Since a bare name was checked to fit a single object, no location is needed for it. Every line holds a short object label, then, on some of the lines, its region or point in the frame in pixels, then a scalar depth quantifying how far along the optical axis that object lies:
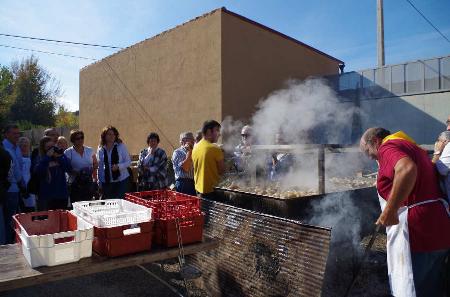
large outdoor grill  3.97
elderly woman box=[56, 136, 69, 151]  5.67
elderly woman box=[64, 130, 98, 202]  5.32
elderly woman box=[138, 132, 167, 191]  5.84
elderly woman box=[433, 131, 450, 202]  2.79
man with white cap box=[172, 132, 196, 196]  5.56
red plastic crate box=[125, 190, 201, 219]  2.92
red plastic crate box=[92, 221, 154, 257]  2.53
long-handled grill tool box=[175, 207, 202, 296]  2.80
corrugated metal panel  2.76
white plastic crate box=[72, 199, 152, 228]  2.70
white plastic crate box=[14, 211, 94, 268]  2.31
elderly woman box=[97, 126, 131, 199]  5.23
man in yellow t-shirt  4.42
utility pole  12.88
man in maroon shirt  2.66
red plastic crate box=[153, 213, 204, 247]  2.79
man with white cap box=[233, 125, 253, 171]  5.47
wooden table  2.23
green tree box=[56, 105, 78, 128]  34.16
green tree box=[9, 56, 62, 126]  30.34
